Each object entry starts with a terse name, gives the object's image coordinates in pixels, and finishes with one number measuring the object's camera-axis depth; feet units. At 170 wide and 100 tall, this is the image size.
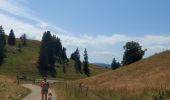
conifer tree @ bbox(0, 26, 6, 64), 229.99
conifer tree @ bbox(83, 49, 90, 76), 277.52
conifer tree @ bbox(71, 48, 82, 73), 272.12
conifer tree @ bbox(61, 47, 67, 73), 268.86
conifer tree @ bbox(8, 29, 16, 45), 288.73
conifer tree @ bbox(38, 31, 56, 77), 240.16
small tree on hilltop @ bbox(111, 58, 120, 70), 276.25
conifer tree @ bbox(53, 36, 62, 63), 271.26
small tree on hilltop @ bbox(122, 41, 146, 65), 187.66
